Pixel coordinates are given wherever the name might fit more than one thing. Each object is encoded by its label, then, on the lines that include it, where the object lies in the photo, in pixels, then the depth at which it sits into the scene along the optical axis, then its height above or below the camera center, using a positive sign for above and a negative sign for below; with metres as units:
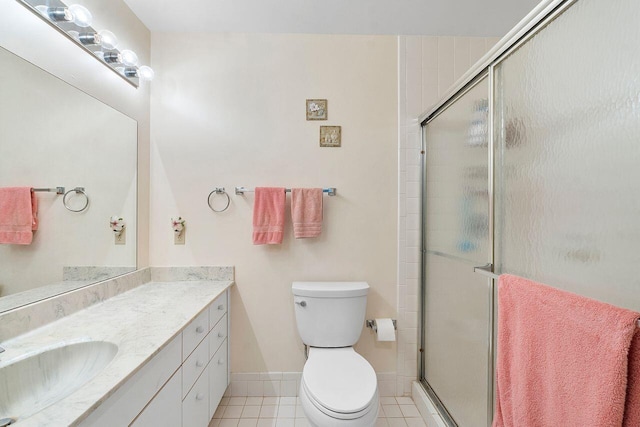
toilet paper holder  1.69 -0.70
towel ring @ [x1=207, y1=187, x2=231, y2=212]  1.72 +0.10
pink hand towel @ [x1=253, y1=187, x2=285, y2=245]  1.65 -0.01
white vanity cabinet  0.72 -0.60
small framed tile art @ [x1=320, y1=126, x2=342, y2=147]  1.74 +0.50
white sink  0.73 -0.49
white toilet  1.08 -0.75
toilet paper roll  1.65 -0.71
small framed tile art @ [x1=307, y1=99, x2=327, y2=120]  1.74 +0.68
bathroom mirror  0.95 +0.16
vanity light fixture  1.07 +0.79
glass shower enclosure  0.60 +0.11
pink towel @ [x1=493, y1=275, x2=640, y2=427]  0.53 -0.34
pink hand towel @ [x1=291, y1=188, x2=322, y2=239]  1.65 +0.01
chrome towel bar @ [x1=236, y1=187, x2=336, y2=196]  1.70 +0.15
